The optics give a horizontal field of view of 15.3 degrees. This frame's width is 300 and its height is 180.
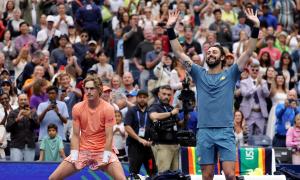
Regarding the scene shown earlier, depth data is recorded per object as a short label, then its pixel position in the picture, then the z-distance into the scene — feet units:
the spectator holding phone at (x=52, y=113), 65.41
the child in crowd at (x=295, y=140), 66.23
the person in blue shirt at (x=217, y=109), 46.57
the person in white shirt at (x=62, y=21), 82.89
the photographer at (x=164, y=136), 59.11
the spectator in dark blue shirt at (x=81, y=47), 79.97
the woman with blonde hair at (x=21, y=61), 75.82
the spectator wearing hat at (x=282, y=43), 84.69
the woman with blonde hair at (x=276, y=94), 71.94
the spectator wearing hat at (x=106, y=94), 63.57
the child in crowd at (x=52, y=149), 62.95
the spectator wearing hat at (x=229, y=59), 73.96
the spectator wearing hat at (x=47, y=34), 80.89
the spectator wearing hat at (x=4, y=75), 70.54
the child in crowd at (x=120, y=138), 65.98
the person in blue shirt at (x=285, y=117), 69.31
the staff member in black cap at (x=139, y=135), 60.13
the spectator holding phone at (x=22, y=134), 63.41
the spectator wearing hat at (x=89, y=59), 78.12
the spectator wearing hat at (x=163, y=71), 74.38
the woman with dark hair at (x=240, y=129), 66.74
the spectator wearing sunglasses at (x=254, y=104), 72.95
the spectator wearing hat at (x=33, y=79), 70.28
